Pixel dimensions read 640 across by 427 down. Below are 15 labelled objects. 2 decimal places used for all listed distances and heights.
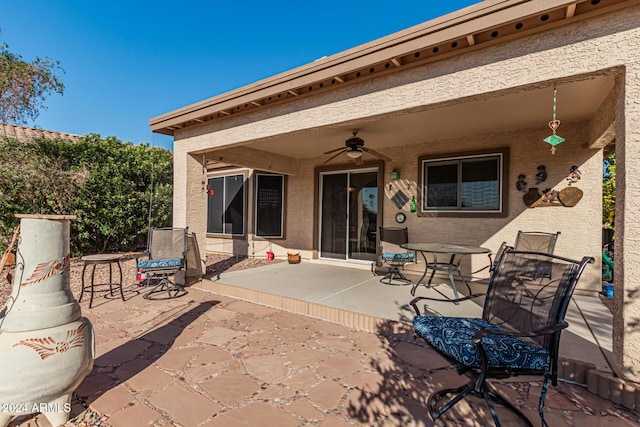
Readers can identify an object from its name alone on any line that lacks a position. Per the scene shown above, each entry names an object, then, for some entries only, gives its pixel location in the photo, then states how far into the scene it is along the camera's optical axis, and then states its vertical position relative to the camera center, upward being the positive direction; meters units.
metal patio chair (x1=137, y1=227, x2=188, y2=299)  4.46 -0.77
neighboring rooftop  8.47 +2.35
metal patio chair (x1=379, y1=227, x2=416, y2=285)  5.05 -0.68
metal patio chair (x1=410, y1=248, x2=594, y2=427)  1.71 -0.78
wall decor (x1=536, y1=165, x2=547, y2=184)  4.73 +0.67
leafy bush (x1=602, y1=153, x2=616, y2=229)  7.21 +0.56
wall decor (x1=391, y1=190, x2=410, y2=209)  6.04 +0.30
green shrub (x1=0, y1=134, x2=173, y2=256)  6.18 +0.51
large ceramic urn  1.63 -0.72
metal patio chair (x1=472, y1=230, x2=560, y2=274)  4.38 -0.39
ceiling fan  4.89 +1.08
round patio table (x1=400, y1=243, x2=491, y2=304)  3.90 -0.47
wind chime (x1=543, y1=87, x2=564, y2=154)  2.59 +0.68
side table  3.94 -0.67
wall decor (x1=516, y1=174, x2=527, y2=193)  4.90 +0.53
